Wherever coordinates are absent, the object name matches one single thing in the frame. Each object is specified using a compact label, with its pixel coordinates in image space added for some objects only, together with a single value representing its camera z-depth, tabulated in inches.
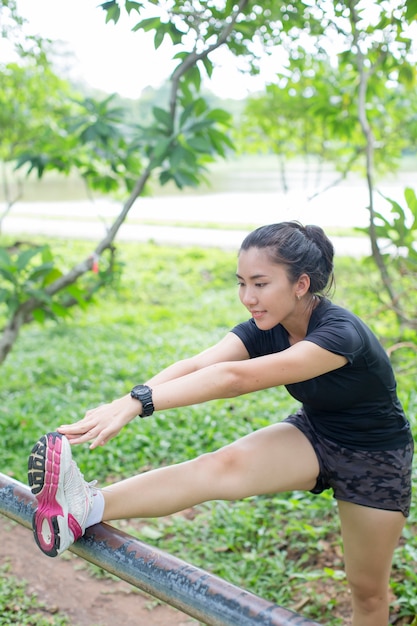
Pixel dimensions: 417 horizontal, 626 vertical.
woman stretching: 72.0
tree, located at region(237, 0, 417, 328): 163.1
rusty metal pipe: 49.3
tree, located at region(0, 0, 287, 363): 136.8
